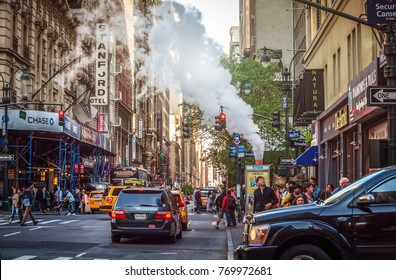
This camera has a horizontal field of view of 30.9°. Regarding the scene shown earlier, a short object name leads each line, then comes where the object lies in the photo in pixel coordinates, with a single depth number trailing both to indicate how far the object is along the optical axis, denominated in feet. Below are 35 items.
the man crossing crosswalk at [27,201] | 93.61
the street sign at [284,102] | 122.03
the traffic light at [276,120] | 124.06
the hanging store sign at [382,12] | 38.93
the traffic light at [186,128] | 104.66
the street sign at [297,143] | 116.37
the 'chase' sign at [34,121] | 142.41
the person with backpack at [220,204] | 98.19
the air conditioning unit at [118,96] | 266.40
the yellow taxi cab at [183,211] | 88.38
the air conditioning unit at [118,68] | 258.78
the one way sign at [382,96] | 38.70
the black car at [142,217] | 62.59
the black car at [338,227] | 26.99
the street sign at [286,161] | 107.34
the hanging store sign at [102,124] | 229.45
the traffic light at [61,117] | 140.56
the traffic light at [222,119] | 110.73
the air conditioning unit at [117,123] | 264.72
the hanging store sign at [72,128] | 154.20
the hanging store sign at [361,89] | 56.03
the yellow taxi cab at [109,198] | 118.21
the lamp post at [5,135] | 123.07
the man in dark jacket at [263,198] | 60.85
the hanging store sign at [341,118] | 84.71
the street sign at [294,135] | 114.01
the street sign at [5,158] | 119.44
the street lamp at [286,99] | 114.47
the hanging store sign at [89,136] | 177.06
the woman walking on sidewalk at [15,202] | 106.10
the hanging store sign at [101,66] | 206.08
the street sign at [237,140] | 121.19
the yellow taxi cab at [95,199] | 151.02
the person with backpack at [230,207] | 94.32
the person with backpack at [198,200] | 161.27
